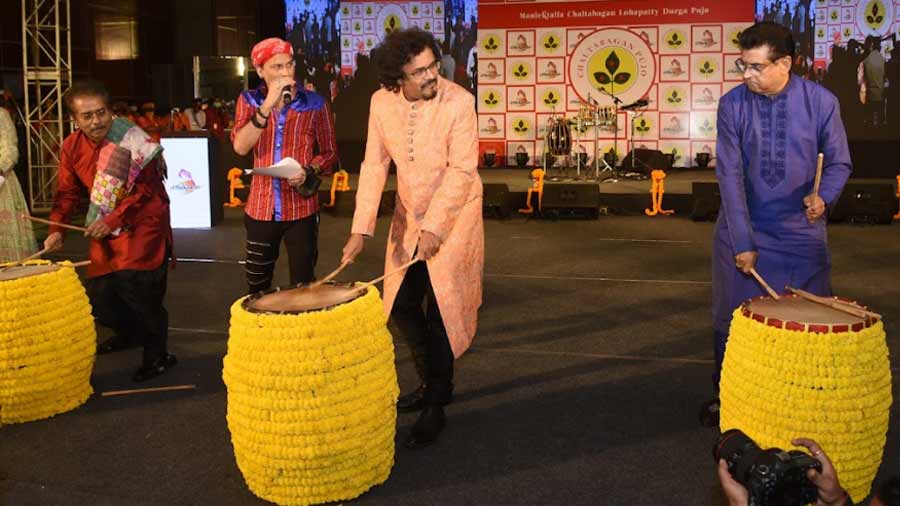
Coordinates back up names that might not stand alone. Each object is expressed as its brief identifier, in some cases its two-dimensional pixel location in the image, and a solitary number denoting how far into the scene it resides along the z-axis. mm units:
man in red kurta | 3971
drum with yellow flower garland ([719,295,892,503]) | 2676
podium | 9539
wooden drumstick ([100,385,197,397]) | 3938
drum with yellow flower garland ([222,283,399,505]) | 2676
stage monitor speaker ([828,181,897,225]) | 9047
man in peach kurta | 3240
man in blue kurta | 3266
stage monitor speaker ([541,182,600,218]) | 9852
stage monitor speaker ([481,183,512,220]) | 9906
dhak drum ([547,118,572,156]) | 12570
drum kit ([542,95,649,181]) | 12594
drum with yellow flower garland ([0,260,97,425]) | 3471
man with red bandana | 3703
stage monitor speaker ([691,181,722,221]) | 9656
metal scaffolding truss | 11023
